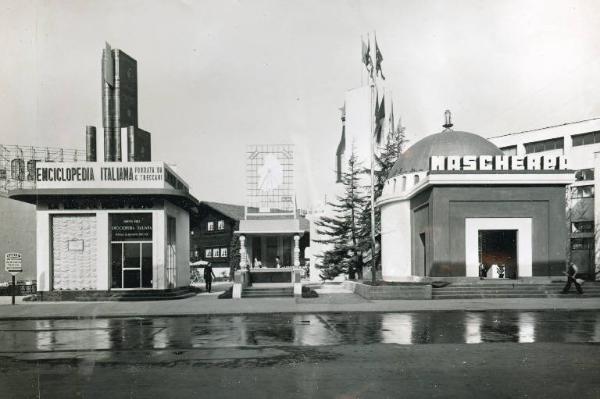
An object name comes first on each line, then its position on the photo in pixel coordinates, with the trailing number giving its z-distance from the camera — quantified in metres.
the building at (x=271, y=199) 30.06
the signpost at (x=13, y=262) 23.83
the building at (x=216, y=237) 64.69
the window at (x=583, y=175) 59.57
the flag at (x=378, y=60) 33.22
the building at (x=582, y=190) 57.75
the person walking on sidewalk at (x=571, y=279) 24.92
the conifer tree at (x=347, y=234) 44.66
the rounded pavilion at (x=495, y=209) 29.75
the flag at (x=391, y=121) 78.57
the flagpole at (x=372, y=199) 26.79
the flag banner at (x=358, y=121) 67.61
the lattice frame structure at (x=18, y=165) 50.62
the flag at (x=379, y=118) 74.70
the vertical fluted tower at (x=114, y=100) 56.00
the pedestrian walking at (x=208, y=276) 32.91
